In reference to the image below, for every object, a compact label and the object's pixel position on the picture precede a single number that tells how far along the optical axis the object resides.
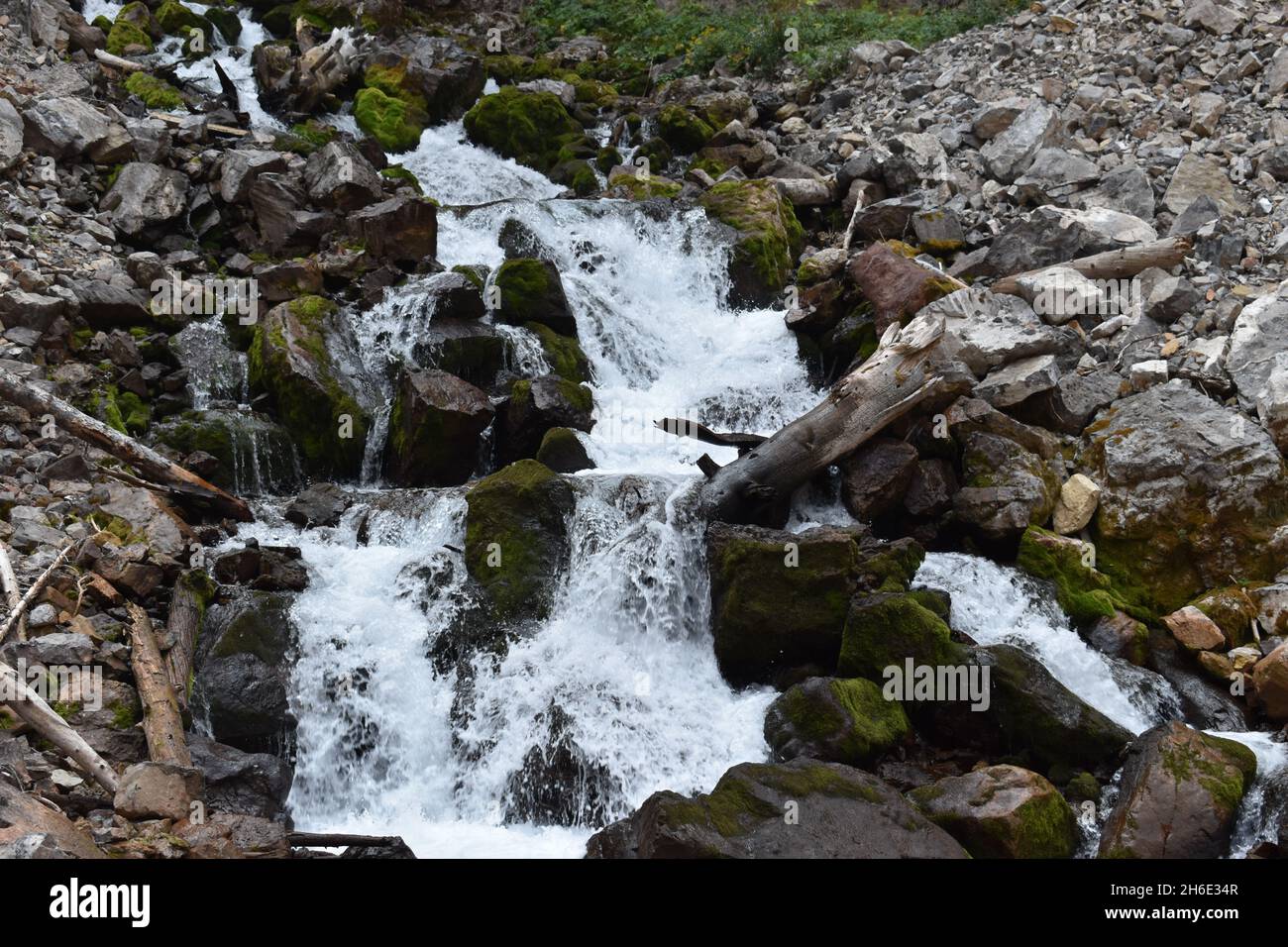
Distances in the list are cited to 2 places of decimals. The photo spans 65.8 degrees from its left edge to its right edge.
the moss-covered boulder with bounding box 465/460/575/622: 8.93
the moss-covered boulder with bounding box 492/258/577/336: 12.63
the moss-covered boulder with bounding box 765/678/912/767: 7.40
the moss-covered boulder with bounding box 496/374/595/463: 11.02
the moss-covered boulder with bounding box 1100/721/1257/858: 6.57
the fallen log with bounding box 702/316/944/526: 9.70
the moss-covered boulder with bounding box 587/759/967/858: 5.97
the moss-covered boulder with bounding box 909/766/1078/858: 6.44
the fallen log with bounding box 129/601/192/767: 6.62
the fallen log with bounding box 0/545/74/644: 6.58
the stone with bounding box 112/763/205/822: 5.73
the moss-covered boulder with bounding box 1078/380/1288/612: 9.02
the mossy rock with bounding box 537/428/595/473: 10.52
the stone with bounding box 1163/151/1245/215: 12.33
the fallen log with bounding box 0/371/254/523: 8.96
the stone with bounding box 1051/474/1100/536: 9.62
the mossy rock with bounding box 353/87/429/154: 17.72
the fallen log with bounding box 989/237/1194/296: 11.45
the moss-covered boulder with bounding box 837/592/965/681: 7.93
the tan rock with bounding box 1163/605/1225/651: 8.45
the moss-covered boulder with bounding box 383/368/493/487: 10.52
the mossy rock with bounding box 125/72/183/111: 15.41
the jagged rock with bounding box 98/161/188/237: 12.41
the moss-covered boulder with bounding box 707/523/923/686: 8.50
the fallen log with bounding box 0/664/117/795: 5.74
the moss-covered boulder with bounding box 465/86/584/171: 18.47
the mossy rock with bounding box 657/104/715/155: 18.44
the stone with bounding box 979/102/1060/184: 14.45
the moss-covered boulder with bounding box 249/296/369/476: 10.85
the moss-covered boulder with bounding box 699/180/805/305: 14.44
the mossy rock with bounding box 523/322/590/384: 12.24
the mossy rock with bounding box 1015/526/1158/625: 8.95
